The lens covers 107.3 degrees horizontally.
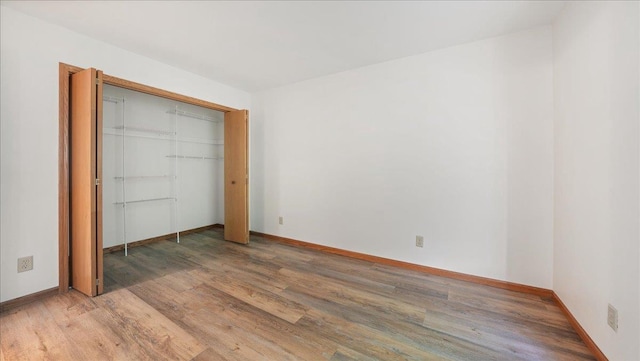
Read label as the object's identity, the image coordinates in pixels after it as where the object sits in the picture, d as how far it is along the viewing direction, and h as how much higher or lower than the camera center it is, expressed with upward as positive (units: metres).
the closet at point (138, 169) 2.16 +0.14
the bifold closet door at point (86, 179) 2.10 -0.01
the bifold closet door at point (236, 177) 3.74 +0.03
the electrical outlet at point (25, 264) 2.03 -0.75
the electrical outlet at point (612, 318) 1.33 -0.80
